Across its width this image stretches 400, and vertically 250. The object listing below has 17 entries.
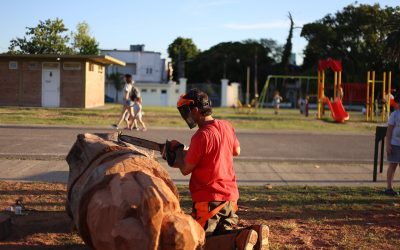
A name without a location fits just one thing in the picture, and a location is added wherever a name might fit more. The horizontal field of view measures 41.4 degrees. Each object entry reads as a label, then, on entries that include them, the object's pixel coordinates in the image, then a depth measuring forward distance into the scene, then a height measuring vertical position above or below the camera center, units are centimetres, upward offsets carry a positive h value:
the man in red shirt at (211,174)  449 -64
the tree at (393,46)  3334 +378
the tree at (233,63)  6656 +486
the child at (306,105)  3040 -13
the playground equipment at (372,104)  2585 +3
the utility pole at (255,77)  5988 +275
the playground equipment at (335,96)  2503 +38
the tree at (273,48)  6951 +711
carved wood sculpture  367 -82
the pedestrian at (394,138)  796 -49
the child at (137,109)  1708 -37
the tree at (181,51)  7881 +731
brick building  3203 +82
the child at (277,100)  3305 +12
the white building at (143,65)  6850 +425
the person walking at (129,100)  1694 -9
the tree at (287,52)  6153 +581
